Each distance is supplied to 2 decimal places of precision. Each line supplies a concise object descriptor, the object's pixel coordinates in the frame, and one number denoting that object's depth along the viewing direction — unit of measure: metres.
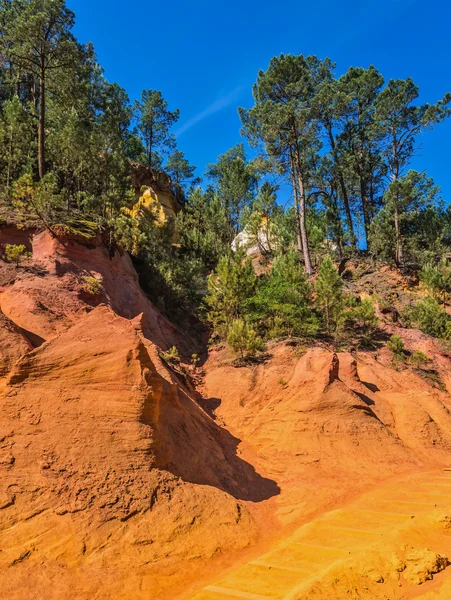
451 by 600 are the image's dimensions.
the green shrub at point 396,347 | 18.36
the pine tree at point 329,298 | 18.98
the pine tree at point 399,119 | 28.52
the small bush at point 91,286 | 12.54
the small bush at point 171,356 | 13.54
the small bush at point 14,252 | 11.70
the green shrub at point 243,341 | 15.63
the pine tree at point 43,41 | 17.47
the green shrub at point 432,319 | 20.86
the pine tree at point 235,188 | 35.62
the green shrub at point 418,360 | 18.12
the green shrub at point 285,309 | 17.78
